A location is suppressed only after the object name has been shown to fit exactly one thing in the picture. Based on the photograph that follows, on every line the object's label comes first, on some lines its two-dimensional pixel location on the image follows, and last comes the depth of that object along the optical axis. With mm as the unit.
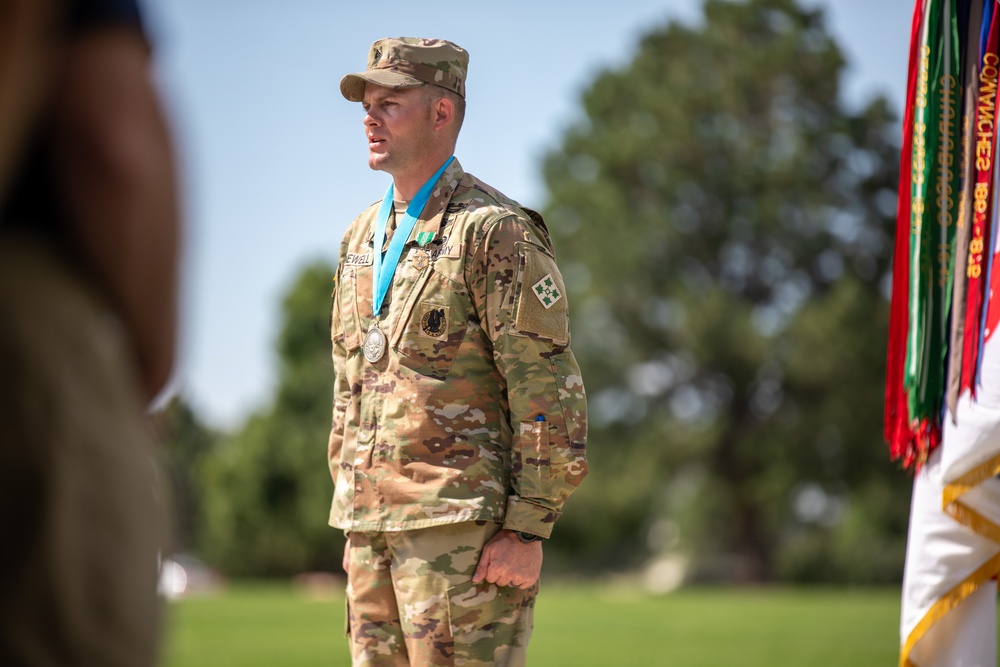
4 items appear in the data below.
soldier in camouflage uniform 7504
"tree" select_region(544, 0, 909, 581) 71250
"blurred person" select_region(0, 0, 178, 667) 3361
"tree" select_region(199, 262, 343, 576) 88750
